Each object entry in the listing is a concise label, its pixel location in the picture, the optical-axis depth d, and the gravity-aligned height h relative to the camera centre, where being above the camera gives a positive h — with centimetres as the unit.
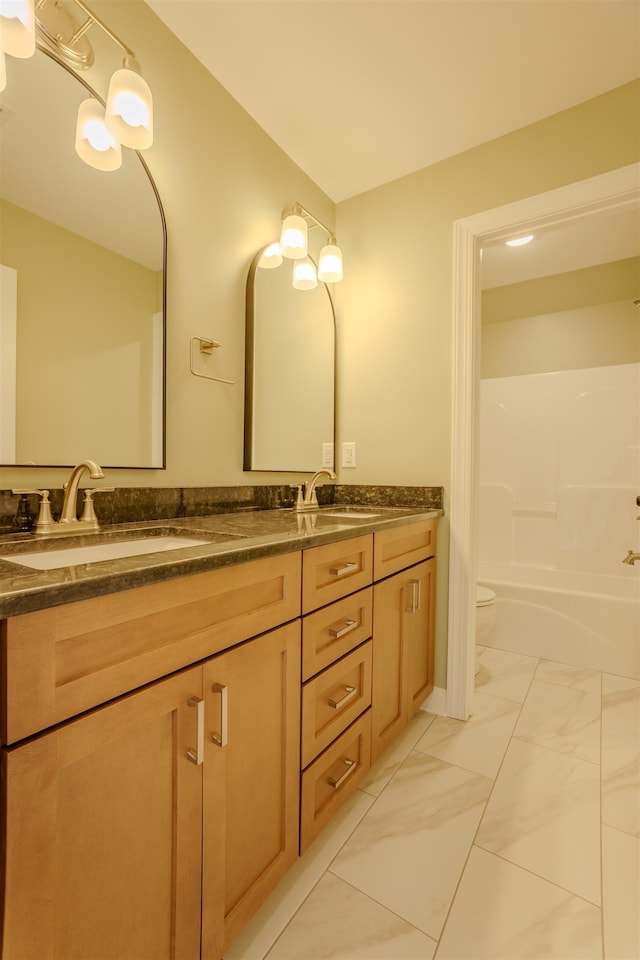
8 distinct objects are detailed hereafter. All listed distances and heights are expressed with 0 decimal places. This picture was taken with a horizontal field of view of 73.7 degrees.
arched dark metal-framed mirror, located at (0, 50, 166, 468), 99 +48
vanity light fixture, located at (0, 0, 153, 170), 103 +95
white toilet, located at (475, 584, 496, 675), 209 -66
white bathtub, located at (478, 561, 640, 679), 219 -77
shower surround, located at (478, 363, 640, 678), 232 -21
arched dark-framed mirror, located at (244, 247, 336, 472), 167 +46
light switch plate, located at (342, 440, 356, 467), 212 +13
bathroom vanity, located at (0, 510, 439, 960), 52 -42
